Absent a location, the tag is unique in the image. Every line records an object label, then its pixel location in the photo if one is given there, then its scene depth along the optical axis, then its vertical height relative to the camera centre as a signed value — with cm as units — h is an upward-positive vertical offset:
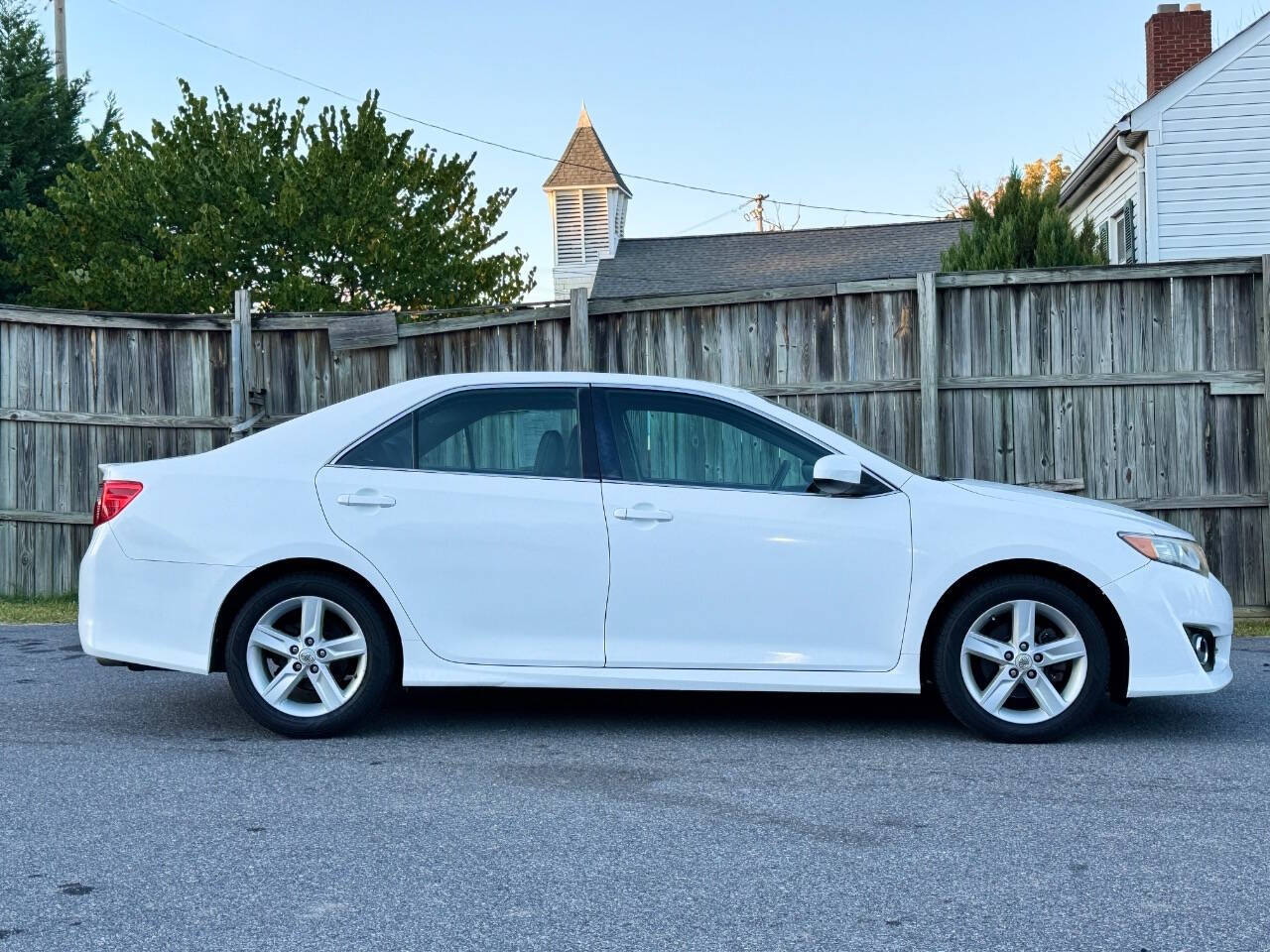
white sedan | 558 -32
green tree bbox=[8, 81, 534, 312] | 2397 +520
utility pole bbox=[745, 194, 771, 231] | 5988 +1261
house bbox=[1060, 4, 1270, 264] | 1727 +426
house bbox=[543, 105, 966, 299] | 3244 +598
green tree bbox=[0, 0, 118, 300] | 2694 +808
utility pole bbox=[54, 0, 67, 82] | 2816 +993
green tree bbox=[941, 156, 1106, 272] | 1335 +261
